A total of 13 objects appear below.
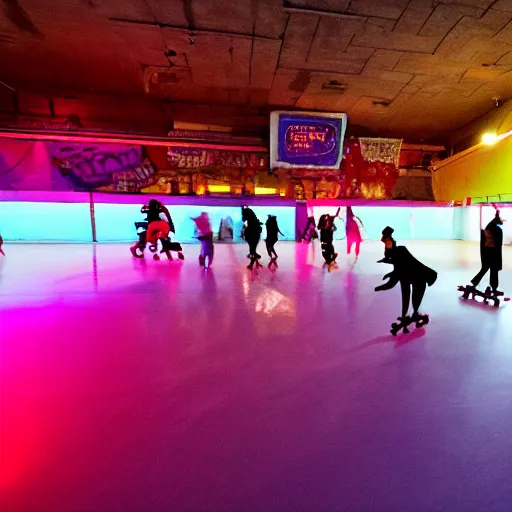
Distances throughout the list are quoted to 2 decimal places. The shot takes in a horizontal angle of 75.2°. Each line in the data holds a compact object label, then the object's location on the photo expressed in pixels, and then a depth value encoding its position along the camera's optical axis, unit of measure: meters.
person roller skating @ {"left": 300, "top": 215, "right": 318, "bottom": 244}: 11.16
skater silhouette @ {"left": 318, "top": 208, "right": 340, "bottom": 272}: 5.90
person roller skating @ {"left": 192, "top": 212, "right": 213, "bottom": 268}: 5.77
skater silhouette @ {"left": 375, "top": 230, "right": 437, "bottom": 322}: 2.67
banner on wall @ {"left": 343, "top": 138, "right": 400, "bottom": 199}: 11.69
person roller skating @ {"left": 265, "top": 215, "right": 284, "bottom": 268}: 6.34
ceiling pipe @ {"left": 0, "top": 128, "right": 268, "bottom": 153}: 9.77
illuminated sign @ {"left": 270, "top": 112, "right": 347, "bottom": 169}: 10.22
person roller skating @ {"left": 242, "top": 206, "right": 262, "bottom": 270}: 5.91
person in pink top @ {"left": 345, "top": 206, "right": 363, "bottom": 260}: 7.12
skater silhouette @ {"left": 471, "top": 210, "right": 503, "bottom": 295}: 3.44
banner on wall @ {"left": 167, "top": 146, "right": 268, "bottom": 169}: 10.82
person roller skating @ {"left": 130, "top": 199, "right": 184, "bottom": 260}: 6.65
